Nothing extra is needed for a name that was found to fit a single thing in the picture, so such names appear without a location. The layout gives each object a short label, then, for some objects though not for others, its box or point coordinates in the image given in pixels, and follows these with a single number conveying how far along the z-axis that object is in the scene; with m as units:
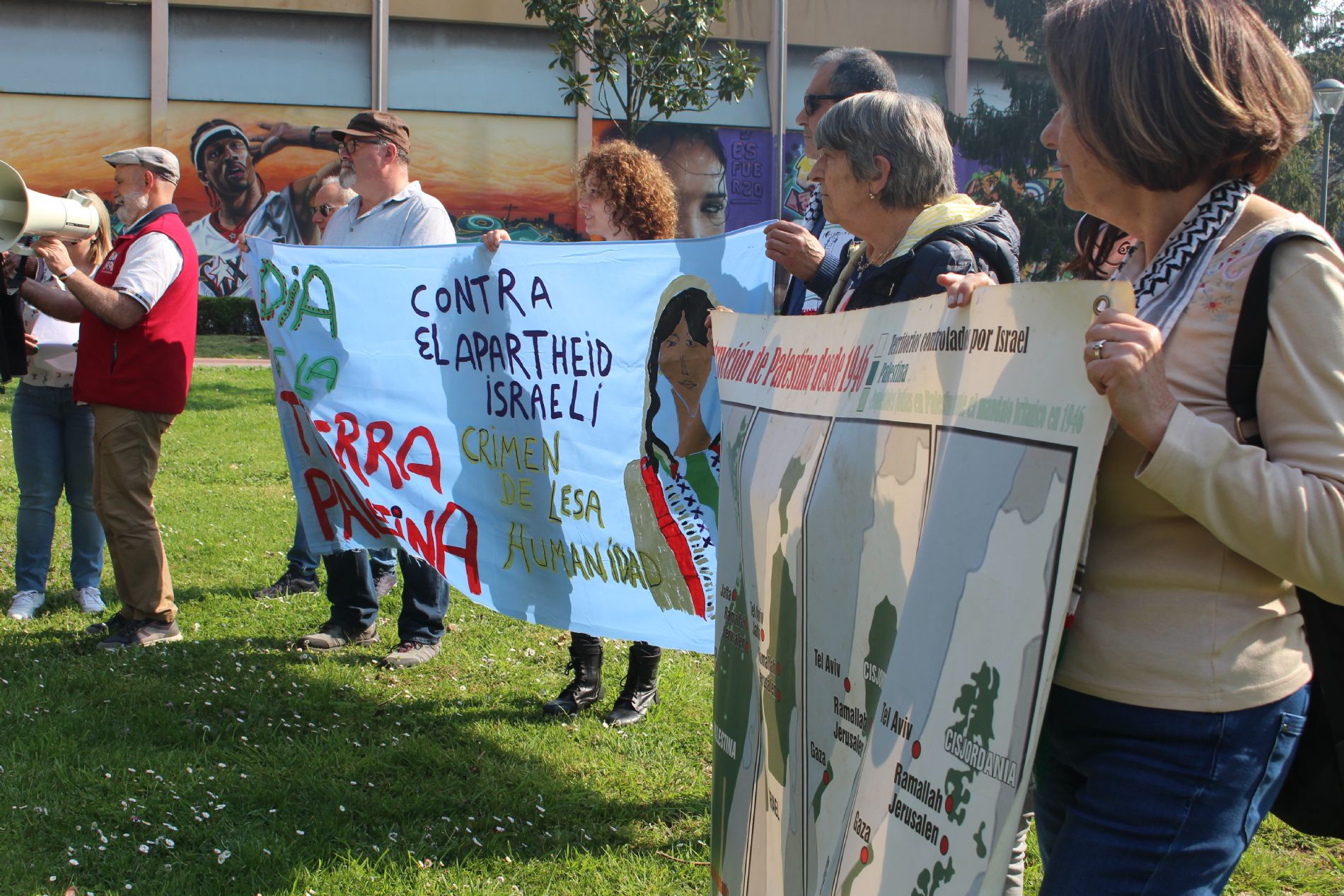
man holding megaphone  5.22
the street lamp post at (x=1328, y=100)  17.92
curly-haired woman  4.41
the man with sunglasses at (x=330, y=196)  6.86
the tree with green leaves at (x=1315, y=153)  24.58
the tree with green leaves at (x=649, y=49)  12.57
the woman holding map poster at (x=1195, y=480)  1.41
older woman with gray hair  2.58
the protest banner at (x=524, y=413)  4.01
